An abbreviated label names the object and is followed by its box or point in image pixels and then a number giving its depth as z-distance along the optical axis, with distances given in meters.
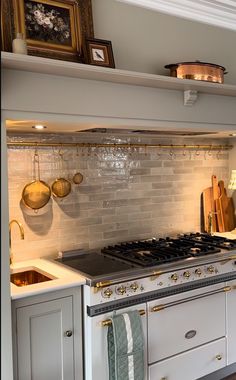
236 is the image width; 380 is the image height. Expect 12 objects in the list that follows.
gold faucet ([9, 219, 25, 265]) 2.36
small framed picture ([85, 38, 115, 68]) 2.22
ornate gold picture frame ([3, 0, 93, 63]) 2.12
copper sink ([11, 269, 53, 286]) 2.45
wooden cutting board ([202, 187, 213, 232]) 3.45
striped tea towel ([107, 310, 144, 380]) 2.20
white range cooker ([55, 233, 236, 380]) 2.22
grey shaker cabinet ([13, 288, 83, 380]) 2.02
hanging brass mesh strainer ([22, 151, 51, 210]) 2.54
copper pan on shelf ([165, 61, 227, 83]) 2.43
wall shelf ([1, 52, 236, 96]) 1.80
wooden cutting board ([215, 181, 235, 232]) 3.48
